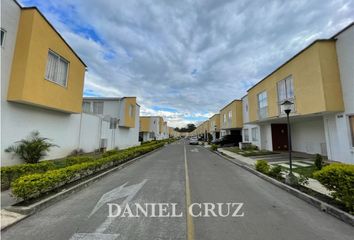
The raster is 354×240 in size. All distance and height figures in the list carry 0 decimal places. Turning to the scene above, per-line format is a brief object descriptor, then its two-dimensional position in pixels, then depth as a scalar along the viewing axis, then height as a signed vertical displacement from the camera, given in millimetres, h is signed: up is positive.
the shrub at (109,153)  13281 -949
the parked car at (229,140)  34344 +109
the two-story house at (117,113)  22188 +3471
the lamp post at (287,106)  8953 +1636
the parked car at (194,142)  46094 -395
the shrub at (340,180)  4769 -1026
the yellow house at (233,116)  30016 +4166
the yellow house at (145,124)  52000 +4320
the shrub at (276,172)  8852 -1451
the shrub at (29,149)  9375 -497
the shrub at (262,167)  9852 -1354
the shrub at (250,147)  23928 -797
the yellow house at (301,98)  11625 +3211
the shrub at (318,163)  9973 -1109
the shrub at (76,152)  14595 -1003
